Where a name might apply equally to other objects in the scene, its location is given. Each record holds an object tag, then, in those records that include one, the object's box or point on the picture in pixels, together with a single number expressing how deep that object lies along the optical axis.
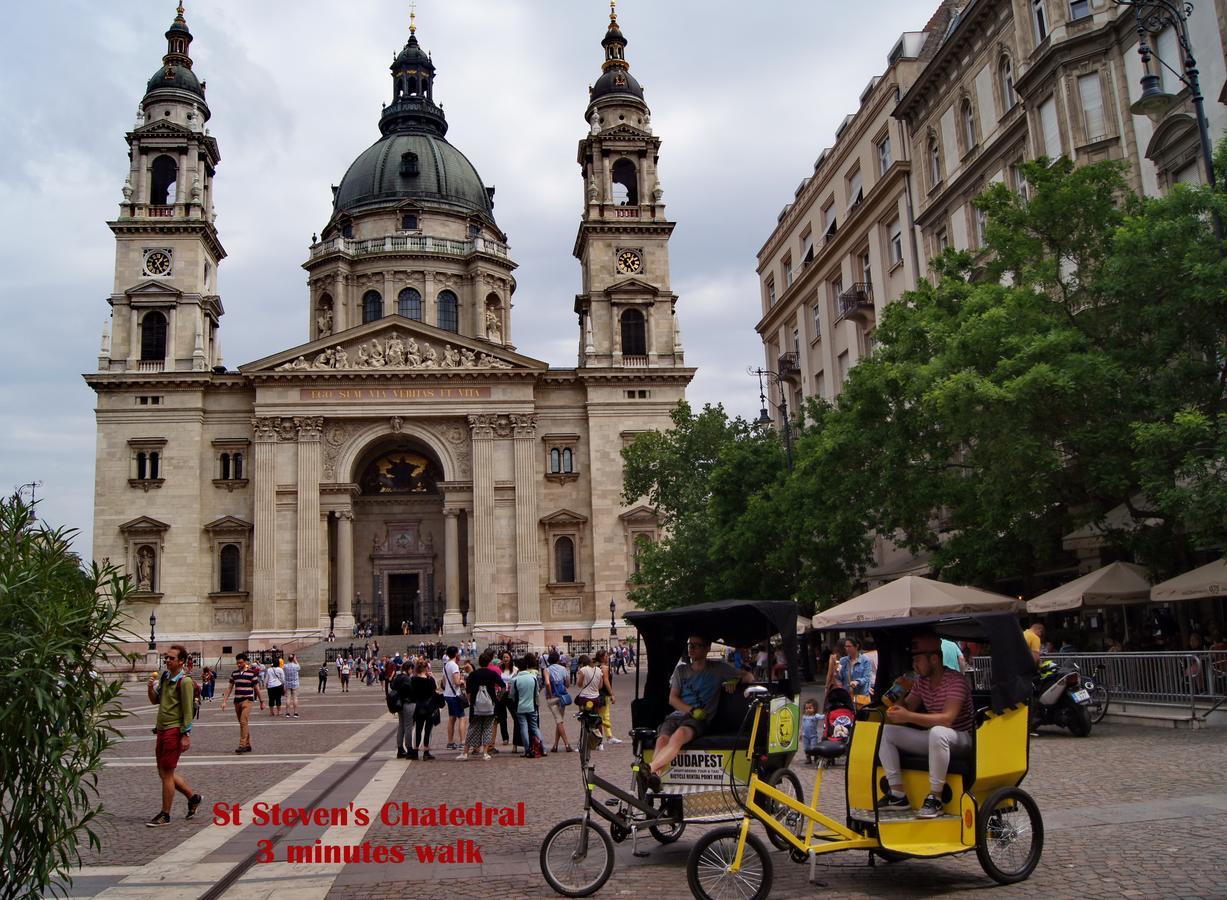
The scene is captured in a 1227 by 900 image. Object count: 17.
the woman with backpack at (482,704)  17.67
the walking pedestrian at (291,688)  28.81
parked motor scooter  16.28
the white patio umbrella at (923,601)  20.50
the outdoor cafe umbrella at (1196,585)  16.81
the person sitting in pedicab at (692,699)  8.86
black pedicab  8.15
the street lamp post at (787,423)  34.16
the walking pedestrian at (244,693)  18.98
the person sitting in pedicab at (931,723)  8.01
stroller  14.84
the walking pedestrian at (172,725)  11.61
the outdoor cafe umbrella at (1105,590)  19.75
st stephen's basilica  55.62
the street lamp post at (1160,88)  15.84
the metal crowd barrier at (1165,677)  16.23
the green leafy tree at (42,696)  5.47
